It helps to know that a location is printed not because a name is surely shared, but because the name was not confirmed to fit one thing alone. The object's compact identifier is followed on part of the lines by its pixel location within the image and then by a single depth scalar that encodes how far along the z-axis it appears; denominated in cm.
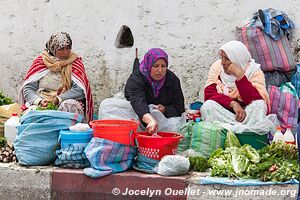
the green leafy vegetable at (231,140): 641
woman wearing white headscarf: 659
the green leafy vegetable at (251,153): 602
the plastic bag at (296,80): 727
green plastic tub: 654
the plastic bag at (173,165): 590
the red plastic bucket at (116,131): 607
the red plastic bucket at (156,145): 607
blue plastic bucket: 620
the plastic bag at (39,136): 632
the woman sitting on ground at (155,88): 664
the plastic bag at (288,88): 718
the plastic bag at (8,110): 729
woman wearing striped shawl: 734
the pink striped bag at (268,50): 726
